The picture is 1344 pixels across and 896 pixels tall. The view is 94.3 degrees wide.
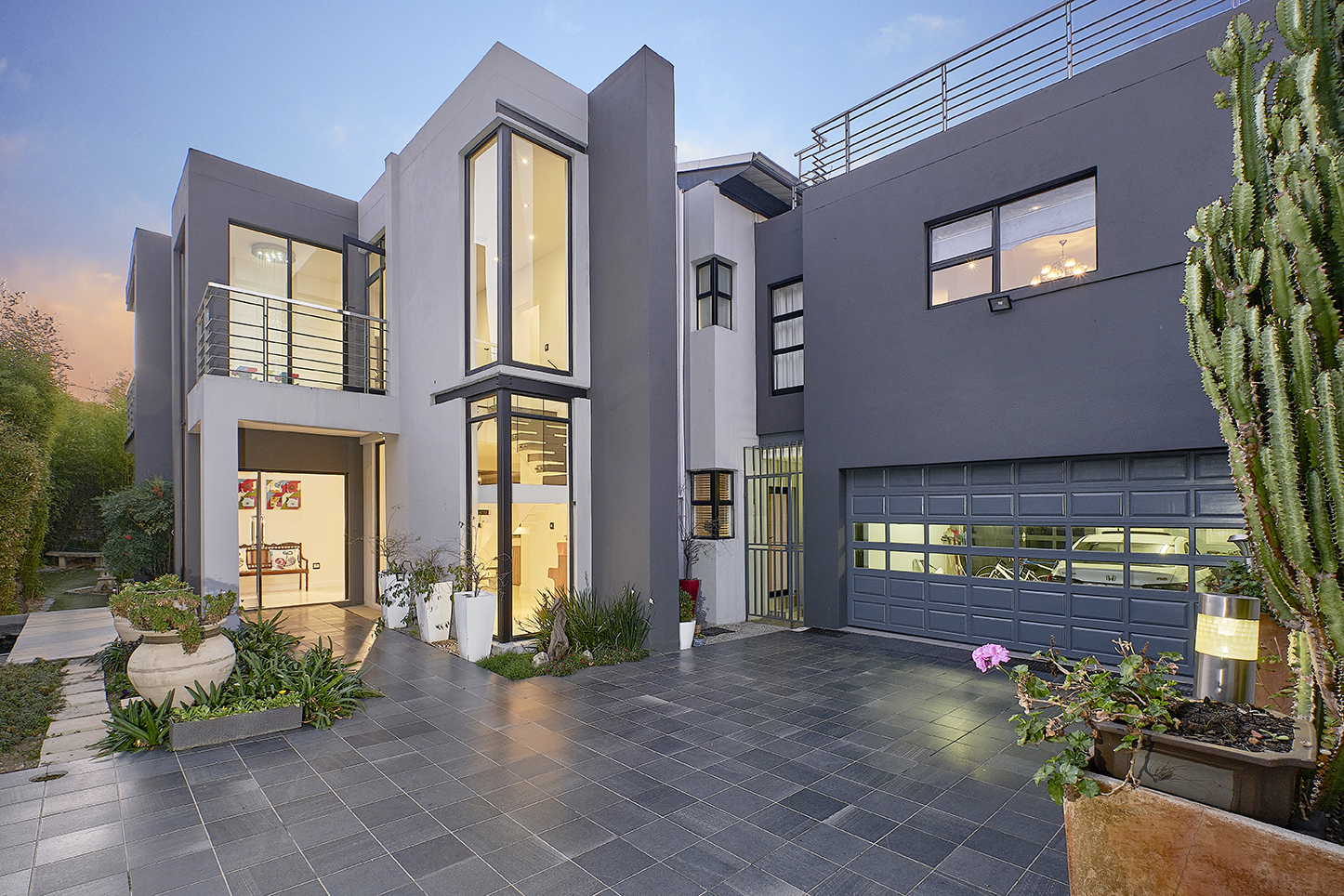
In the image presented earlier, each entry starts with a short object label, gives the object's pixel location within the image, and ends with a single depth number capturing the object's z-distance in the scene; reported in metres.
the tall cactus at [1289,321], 2.08
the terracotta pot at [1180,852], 1.92
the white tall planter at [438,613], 8.09
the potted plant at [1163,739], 2.05
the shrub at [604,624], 7.31
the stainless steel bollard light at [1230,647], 2.72
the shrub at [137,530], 11.41
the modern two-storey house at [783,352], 6.50
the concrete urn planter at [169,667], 4.81
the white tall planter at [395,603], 8.80
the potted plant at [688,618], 7.84
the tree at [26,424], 9.52
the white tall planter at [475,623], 7.14
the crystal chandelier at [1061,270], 6.88
